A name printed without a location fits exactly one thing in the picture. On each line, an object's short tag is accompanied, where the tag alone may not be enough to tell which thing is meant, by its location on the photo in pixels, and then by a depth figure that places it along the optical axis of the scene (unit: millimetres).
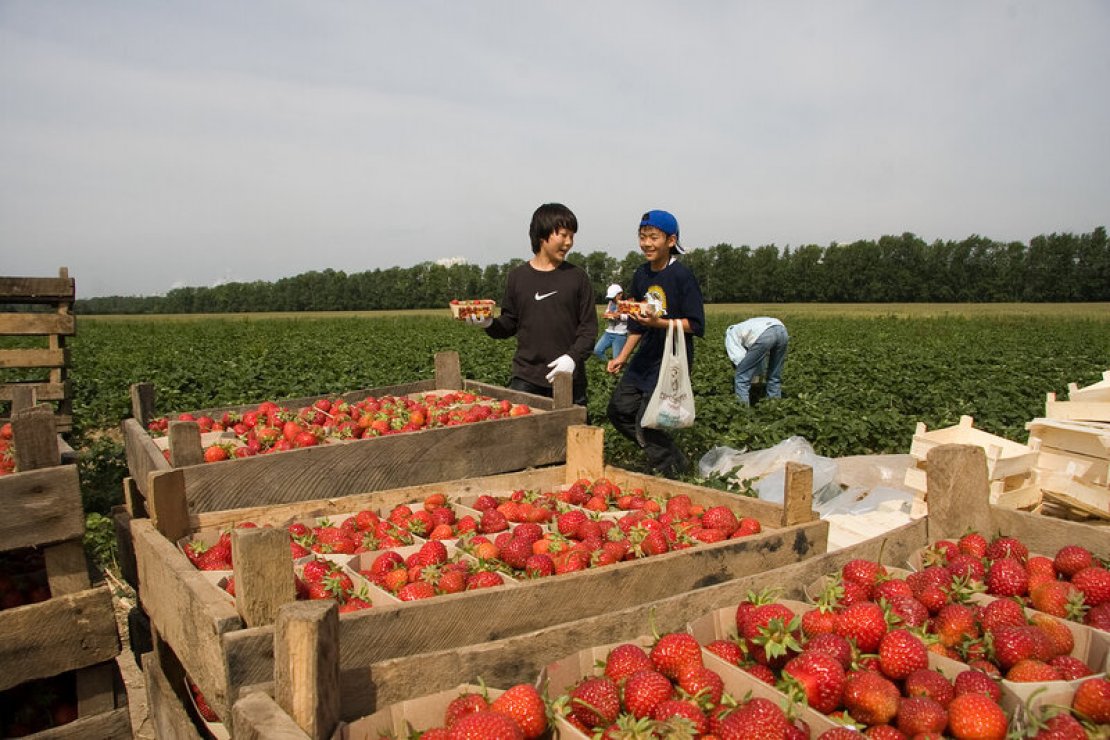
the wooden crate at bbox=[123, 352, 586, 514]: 3184
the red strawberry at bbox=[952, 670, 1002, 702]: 1809
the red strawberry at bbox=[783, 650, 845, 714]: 1804
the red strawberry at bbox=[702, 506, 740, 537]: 3100
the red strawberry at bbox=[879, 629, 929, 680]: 1933
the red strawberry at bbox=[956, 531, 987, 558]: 2771
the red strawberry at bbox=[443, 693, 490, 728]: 1713
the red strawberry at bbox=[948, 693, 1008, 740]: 1703
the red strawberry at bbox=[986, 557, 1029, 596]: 2490
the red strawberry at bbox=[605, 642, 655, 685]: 1897
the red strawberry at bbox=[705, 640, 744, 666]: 1994
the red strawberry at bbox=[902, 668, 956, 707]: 1841
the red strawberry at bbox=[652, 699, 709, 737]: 1612
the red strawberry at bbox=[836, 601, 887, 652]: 2047
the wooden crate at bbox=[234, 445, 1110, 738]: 1515
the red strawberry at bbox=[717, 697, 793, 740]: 1616
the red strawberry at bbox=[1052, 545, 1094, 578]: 2500
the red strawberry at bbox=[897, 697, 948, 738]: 1729
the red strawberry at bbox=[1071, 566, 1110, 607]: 2359
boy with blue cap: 5199
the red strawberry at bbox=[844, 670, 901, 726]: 1779
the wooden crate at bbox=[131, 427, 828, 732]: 1858
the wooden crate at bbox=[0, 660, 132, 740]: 2457
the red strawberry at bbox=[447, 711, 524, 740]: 1567
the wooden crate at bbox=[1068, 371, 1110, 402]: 5047
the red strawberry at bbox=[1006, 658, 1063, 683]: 1893
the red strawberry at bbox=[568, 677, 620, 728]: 1743
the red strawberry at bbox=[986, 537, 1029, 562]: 2693
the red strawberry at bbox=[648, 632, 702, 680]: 1922
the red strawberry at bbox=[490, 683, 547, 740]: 1689
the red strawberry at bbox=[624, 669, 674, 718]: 1747
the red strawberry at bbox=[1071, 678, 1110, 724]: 1717
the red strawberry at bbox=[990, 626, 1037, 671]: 2029
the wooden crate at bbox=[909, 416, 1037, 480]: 4141
